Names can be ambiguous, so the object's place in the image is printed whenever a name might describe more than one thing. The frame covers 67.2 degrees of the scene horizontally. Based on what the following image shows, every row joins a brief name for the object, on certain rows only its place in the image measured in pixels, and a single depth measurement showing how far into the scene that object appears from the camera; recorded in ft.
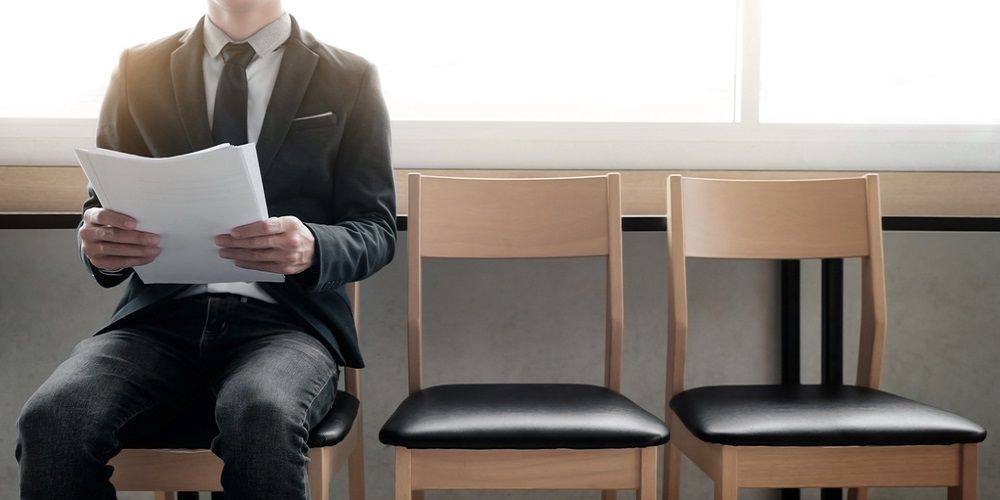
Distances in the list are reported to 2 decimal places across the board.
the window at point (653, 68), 6.26
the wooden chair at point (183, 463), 3.69
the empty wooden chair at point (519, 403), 3.80
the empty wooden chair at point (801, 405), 3.90
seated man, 3.38
